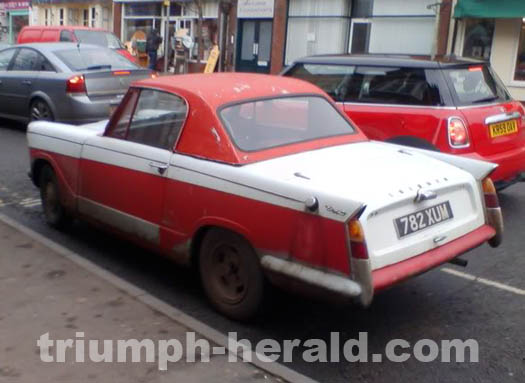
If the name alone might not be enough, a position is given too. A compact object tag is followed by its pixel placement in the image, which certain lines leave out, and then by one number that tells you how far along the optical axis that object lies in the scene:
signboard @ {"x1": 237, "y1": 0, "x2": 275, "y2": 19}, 23.19
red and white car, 3.86
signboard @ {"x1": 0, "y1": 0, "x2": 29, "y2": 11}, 38.97
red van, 16.97
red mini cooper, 6.70
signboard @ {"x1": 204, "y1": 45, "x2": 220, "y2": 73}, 22.56
